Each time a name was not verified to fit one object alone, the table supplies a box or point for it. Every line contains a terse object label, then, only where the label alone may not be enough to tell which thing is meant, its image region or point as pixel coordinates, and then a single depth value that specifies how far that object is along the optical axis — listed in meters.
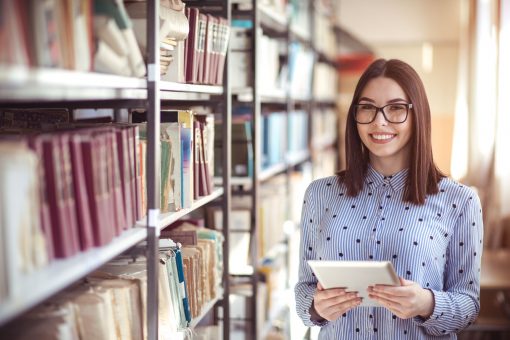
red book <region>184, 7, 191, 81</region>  2.70
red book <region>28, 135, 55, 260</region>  1.51
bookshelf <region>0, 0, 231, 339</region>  1.39
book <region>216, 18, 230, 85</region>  3.03
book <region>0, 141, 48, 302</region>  1.33
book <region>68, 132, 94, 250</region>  1.64
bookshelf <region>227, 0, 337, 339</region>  3.71
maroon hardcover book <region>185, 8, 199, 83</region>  2.71
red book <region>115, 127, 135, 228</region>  1.91
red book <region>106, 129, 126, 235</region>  1.83
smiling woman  2.26
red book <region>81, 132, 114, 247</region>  1.69
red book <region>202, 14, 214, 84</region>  2.86
